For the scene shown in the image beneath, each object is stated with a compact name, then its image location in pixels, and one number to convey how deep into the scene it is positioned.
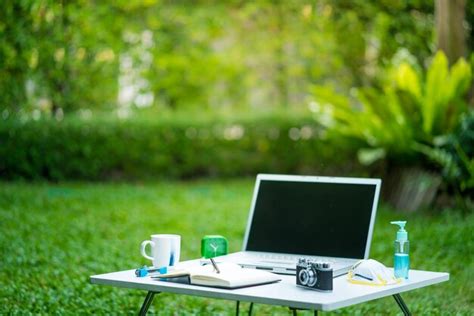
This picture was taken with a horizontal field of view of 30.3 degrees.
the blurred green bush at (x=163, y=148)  12.70
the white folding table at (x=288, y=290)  3.08
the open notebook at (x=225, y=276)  3.34
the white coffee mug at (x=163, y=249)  3.73
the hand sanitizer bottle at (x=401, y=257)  3.61
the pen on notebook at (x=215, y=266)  3.45
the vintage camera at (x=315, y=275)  3.24
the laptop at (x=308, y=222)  3.88
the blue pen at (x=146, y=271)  3.62
